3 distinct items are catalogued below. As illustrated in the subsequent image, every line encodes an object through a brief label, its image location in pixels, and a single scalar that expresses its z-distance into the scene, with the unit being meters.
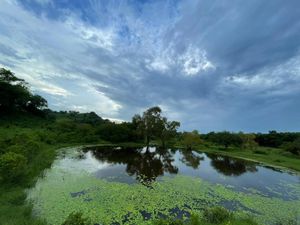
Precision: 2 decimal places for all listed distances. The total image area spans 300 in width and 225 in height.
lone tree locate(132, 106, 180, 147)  54.17
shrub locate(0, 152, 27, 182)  11.25
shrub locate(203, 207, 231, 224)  9.56
